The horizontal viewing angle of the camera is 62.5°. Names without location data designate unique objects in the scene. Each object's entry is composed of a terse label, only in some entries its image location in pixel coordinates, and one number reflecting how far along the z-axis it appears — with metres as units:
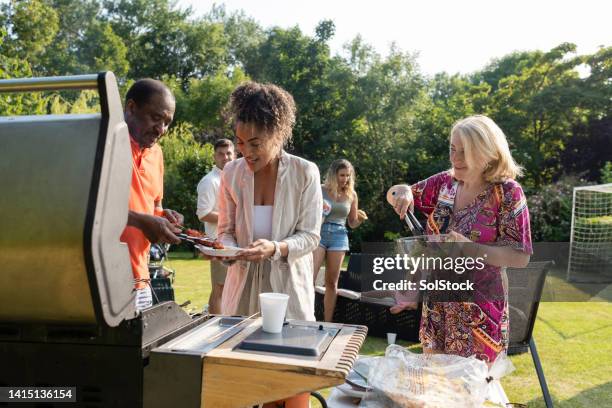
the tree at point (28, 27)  21.96
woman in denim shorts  5.07
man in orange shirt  1.96
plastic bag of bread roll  1.54
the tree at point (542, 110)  13.92
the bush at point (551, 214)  11.57
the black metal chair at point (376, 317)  4.91
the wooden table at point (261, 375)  1.20
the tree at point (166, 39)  33.75
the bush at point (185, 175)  14.11
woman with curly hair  1.97
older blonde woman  2.02
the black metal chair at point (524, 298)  2.73
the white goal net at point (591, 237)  9.32
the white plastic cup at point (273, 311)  1.48
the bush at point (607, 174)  12.12
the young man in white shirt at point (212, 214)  4.65
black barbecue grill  1.03
